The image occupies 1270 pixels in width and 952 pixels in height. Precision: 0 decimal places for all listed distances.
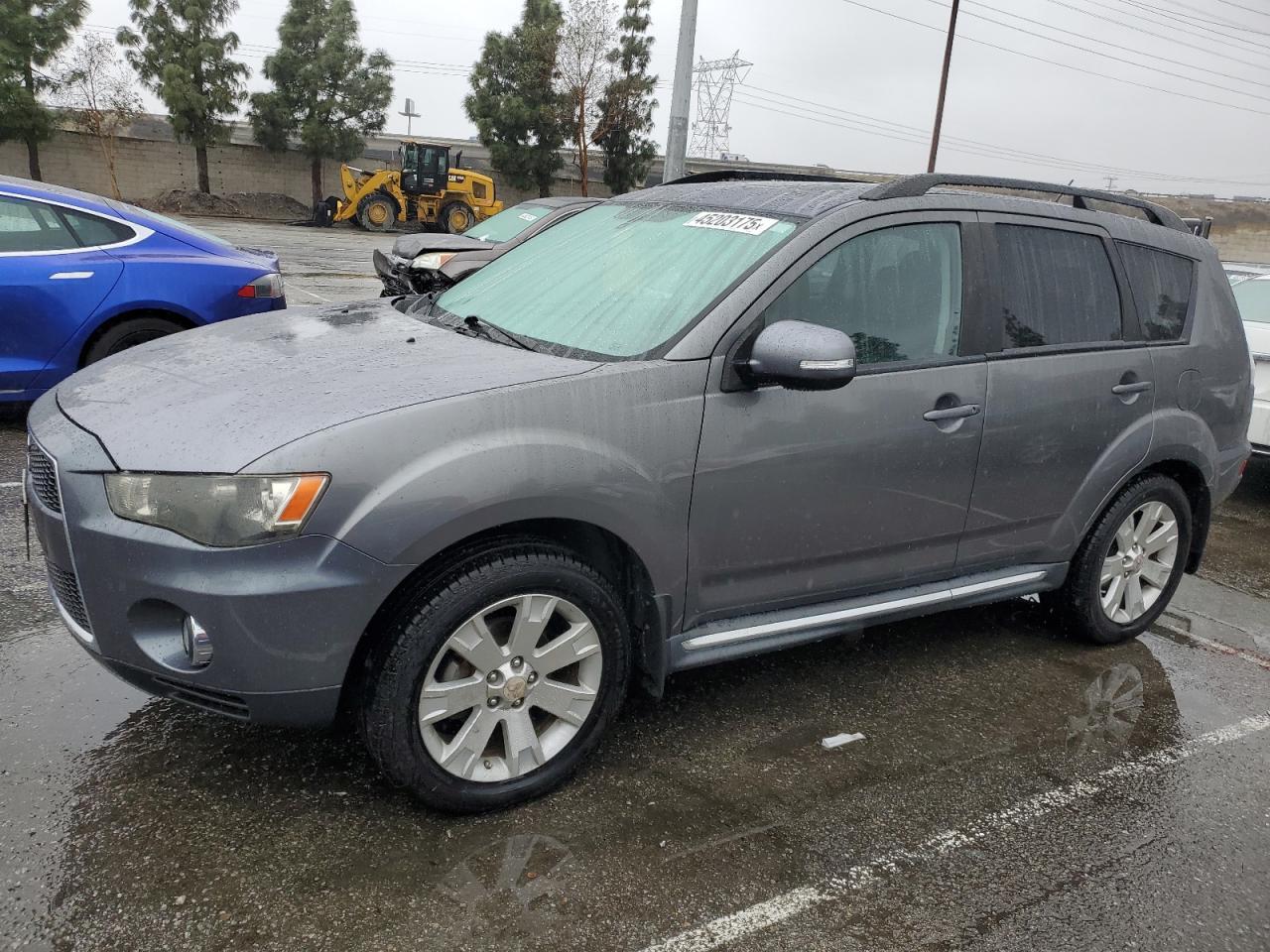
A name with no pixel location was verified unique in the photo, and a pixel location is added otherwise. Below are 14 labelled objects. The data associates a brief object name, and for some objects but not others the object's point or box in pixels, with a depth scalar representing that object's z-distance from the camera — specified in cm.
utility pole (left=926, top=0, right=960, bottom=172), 3228
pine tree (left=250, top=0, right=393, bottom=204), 3931
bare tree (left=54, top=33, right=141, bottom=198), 3619
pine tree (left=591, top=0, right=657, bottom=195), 4438
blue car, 589
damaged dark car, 916
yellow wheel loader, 3284
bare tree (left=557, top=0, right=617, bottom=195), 4256
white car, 650
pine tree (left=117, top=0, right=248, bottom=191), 3700
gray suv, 245
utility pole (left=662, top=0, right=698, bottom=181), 1290
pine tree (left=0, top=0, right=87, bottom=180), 3341
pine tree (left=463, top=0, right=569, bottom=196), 4275
